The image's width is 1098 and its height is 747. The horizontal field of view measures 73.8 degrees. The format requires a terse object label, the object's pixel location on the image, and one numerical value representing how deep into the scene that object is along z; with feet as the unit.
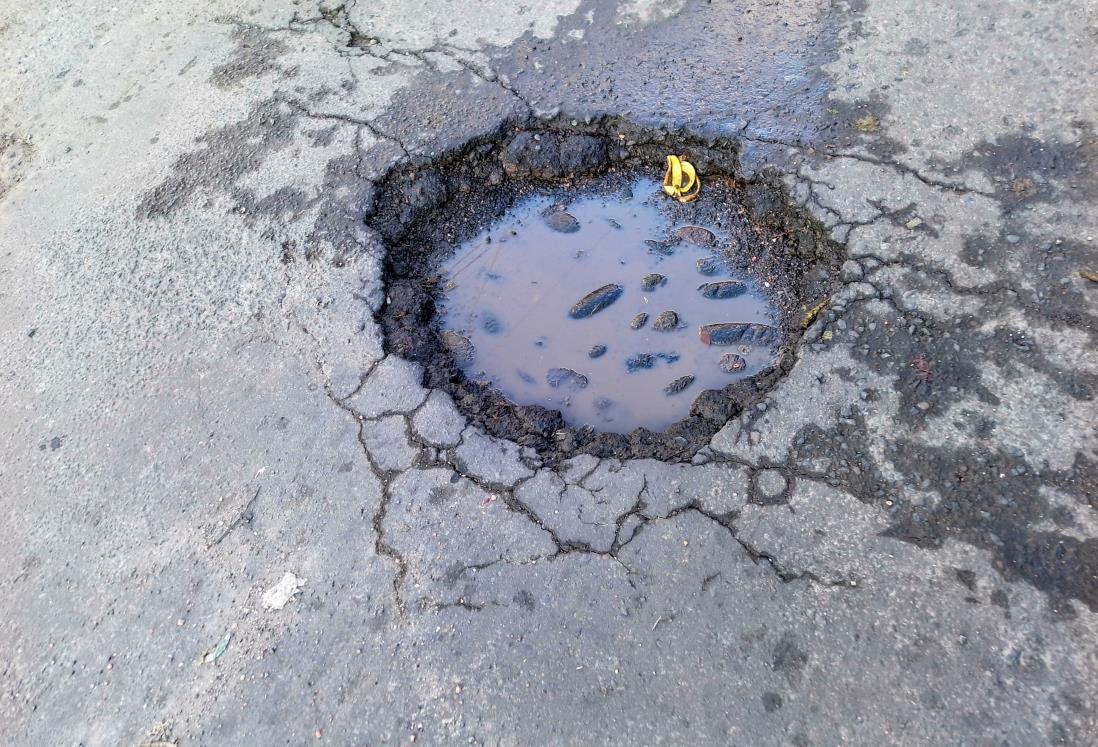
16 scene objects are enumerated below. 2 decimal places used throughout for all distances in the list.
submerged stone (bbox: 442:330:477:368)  9.59
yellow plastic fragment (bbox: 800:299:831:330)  9.01
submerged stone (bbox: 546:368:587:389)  9.26
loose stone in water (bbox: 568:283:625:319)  9.95
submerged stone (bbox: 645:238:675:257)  10.37
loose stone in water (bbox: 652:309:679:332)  9.60
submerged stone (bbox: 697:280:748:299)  9.75
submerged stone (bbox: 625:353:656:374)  9.32
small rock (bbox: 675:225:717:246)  10.32
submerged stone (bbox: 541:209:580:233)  10.82
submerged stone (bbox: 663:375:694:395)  9.02
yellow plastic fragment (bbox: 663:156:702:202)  10.75
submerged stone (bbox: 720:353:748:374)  9.05
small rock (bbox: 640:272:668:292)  10.05
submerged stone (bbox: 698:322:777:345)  9.23
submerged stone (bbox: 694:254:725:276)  10.03
